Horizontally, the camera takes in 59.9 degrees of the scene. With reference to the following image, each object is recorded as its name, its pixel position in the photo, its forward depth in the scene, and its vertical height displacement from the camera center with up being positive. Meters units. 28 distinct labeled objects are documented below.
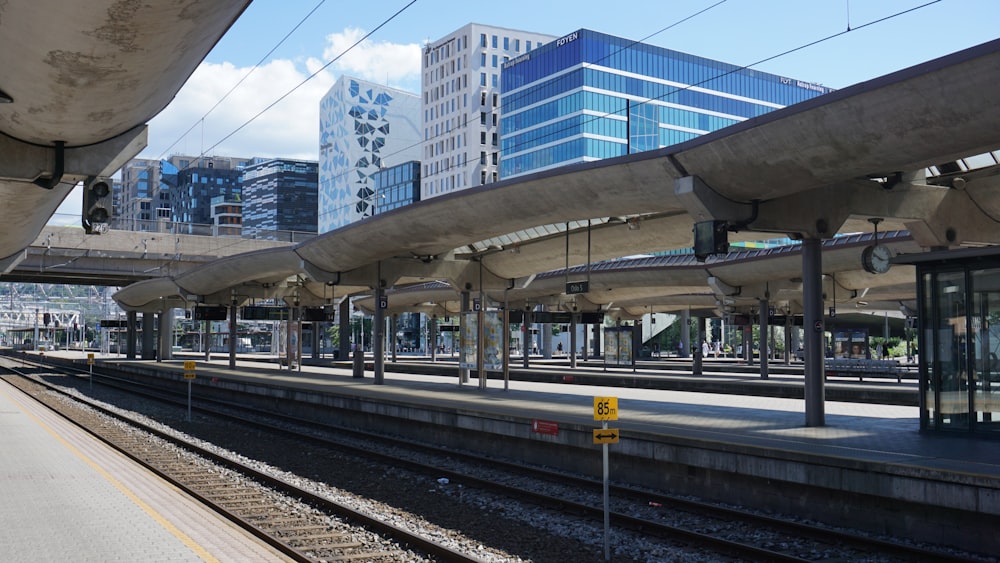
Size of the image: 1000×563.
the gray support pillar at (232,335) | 47.38 +0.19
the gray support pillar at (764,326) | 38.34 +0.50
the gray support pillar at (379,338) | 31.71 +0.00
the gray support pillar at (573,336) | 46.06 +0.09
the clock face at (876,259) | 17.27 +1.56
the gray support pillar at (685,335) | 89.26 +0.23
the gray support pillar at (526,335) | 49.84 +0.17
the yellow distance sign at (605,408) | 10.42 -0.85
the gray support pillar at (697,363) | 43.88 -1.32
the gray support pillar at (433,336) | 68.19 +0.15
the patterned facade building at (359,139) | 175.75 +41.61
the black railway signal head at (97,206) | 13.34 +2.09
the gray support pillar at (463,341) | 29.31 -0.11
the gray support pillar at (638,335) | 84.43 +0.24
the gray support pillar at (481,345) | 27.98 -0.24
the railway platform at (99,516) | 9.36 -2.27
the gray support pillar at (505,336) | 27.69 +0.06
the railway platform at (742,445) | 10.90 -1.80
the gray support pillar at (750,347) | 57.51 -0.67
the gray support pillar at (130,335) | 73.81 +0.32
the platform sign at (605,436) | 10.28 -1.17
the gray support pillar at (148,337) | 71.81 +0.14
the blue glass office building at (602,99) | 97.44 +28.42
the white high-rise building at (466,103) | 128.75 +35.81
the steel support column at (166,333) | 65.12 +0.44
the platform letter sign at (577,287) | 24.34 +1.42
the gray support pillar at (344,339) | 68.94 -0.07
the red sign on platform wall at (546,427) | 15.73 -1.66
